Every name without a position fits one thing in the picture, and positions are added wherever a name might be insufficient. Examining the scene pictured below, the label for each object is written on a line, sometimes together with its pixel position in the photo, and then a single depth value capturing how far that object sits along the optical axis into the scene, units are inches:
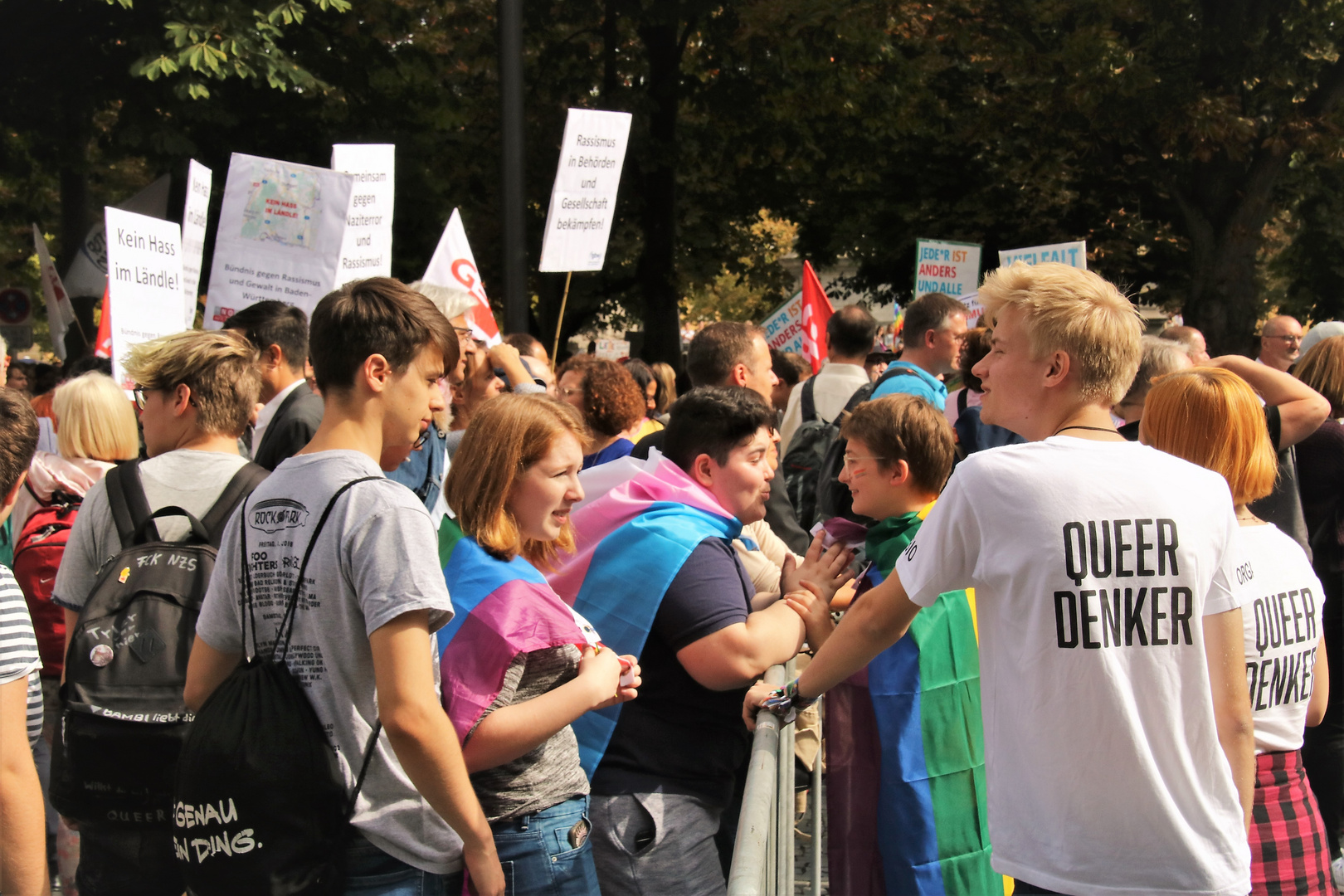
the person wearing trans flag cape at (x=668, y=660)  105.7
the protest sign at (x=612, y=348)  1026.0
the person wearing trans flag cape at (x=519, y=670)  91.5
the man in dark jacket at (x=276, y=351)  172.2
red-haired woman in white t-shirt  110.5
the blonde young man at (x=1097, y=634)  83.7
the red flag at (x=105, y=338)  255.9
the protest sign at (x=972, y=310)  397.1
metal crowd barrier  70.7
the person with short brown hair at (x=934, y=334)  225.1
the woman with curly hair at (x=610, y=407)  203.6
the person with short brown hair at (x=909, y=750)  114.6
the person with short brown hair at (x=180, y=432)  119.3
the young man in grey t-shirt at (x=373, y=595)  81.7
